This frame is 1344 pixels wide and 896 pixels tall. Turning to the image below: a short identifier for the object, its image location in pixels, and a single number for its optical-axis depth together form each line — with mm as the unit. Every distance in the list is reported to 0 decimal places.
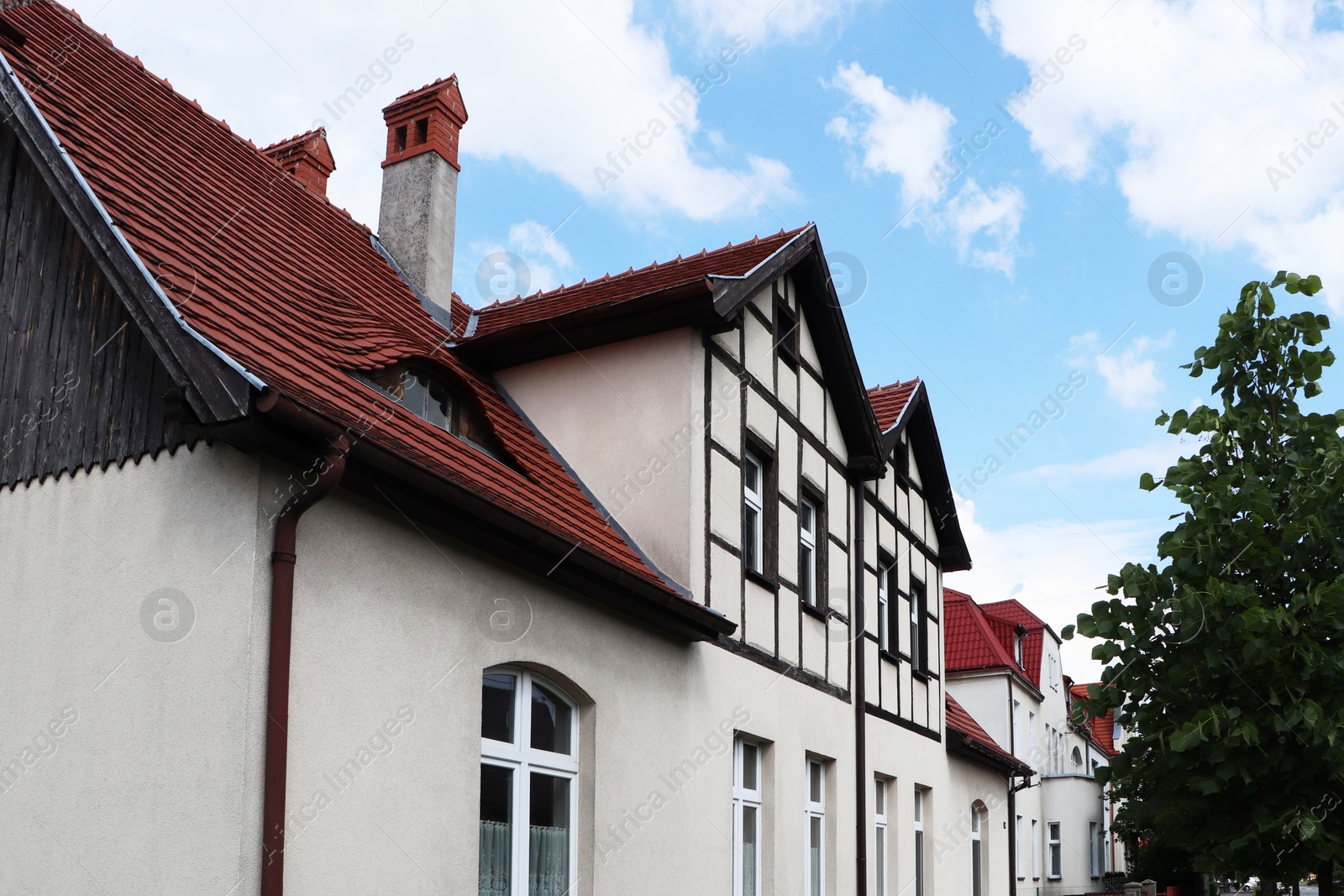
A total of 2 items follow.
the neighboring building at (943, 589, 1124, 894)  33994
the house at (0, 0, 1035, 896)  6133
